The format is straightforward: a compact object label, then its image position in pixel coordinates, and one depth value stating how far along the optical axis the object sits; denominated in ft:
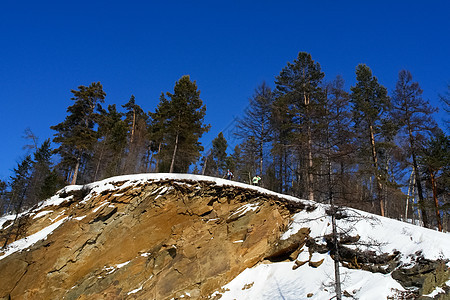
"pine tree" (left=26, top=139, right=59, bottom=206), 83.25
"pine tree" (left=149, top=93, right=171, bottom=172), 78.74
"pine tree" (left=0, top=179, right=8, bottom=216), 116.17
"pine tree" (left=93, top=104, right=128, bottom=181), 90.27
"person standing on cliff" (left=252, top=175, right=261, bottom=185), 61.41
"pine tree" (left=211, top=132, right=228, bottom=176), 138.51
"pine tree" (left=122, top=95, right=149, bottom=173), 88.22
